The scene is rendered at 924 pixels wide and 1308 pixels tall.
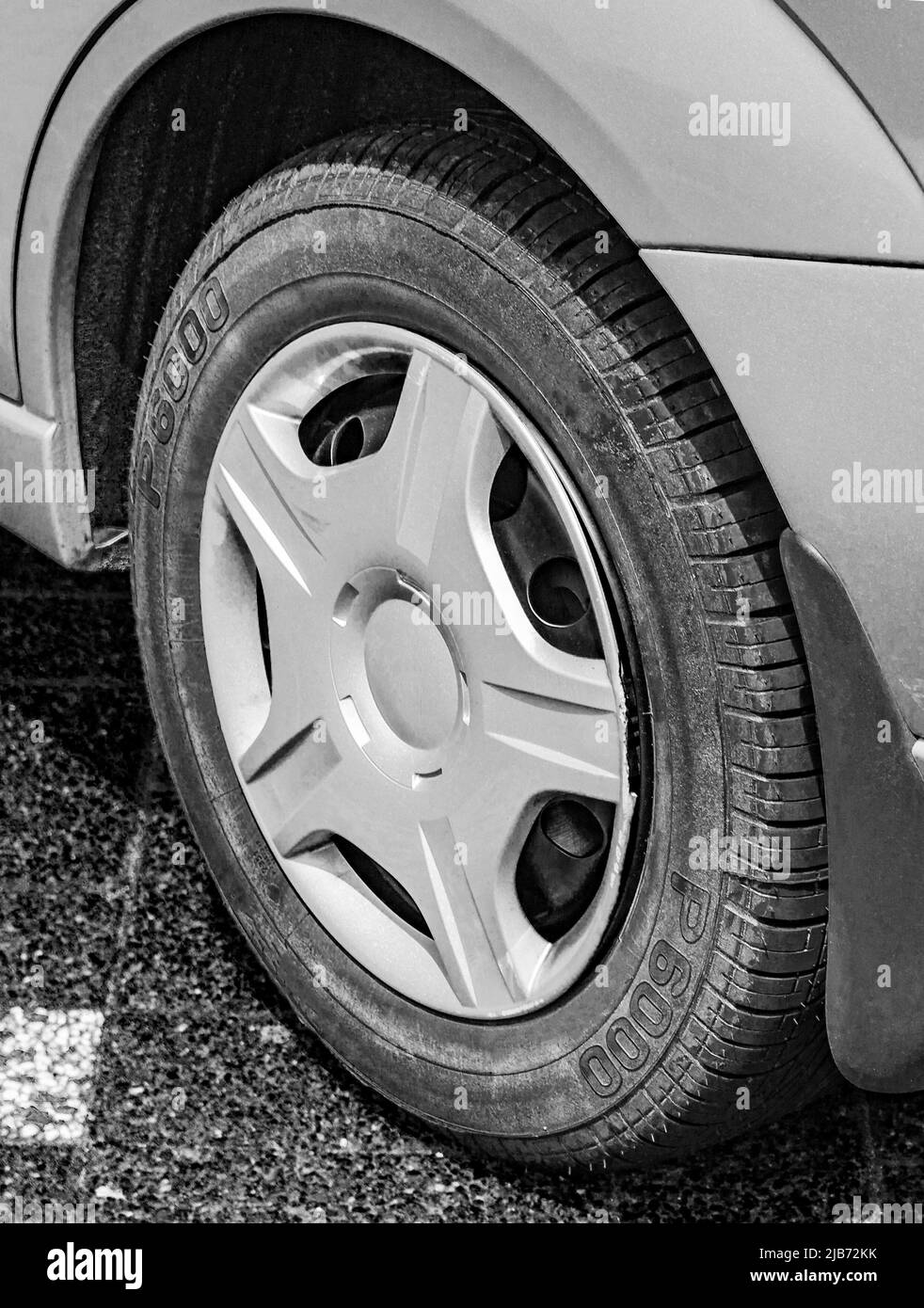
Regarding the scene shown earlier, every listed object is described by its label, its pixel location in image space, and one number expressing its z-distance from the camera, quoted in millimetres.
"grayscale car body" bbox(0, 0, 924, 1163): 1198
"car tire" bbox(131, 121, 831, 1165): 1312
